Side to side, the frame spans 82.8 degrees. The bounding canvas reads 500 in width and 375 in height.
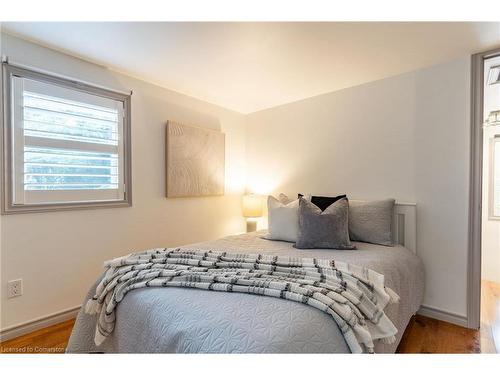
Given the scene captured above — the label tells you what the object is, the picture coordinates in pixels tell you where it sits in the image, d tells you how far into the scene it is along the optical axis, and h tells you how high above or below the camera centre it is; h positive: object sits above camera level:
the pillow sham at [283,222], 2.42 -0.33
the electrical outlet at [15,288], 1.91 -0.71
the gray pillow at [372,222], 2.32 -0.31
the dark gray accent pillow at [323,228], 2.15 -0.34
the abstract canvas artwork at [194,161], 2.86 +0.25
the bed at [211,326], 0.97 -0.53
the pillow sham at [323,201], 2.54 -0.15
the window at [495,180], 3.34 +0.05
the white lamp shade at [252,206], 3.37 -0.26
